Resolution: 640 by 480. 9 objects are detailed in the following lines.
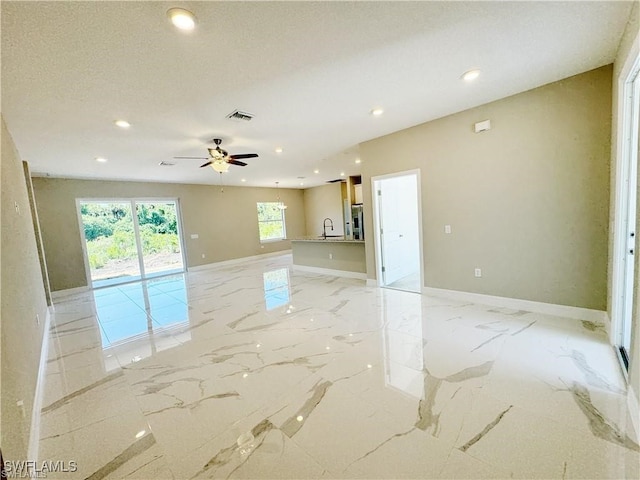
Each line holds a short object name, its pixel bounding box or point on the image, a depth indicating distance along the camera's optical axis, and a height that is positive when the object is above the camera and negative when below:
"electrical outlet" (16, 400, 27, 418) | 1.61 -1.05
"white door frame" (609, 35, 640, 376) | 2.17 +0.04
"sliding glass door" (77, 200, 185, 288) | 6.54 -0.20
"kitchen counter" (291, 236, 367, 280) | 5.73 -0.94
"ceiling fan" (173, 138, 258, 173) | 3.97 +1.03
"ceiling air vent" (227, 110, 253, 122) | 3.12 +1.31
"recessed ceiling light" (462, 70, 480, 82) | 2.54 +1.29
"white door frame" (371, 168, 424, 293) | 4.19 -0.25
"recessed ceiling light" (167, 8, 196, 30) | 1.60 +1.32
